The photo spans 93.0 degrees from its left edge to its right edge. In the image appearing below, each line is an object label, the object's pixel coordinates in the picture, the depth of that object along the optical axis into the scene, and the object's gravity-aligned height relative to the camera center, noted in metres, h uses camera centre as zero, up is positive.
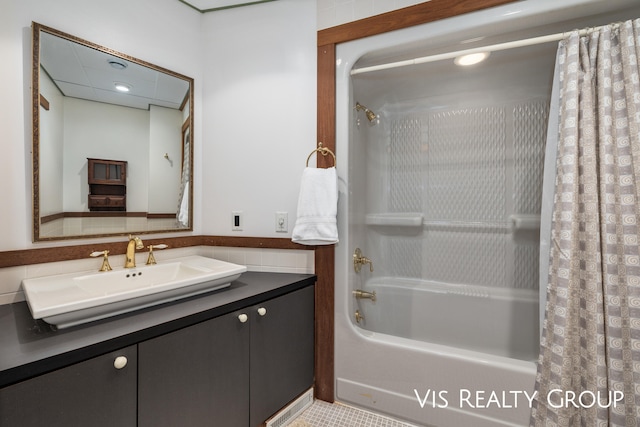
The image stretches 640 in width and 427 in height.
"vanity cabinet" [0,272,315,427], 0.78 -0.49
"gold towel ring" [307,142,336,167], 1.59 +0.33
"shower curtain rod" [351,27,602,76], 1.27 +0.75
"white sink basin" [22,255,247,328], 0.91 -0.29
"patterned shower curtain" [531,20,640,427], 1.11 -0.12
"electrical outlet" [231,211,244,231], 1.83 -0.06
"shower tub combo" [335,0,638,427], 1.38 -0.02
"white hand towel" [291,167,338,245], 1.52 +0.02
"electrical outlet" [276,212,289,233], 1.75 -0.06
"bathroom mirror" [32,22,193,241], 1.28 +0.34
